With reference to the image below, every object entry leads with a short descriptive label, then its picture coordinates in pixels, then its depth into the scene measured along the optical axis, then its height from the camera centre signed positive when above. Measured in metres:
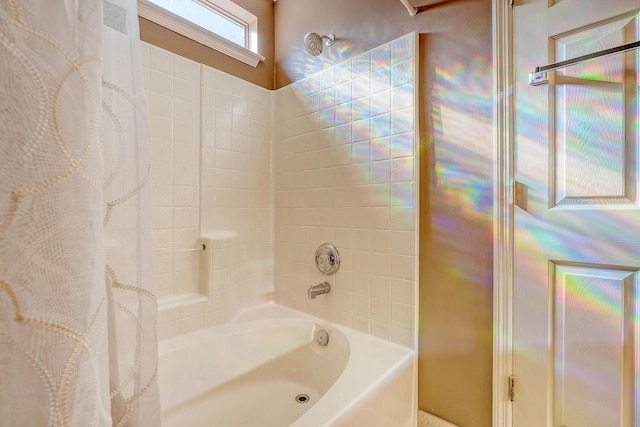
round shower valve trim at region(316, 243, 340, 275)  1.58 -0.26
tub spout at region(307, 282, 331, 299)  1.52 -0.42
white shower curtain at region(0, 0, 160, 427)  0.32 +0.00
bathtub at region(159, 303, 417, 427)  1.08 -0.76
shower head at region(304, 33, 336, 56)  1.56 +0.92
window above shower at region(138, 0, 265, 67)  1.49 +1.14
